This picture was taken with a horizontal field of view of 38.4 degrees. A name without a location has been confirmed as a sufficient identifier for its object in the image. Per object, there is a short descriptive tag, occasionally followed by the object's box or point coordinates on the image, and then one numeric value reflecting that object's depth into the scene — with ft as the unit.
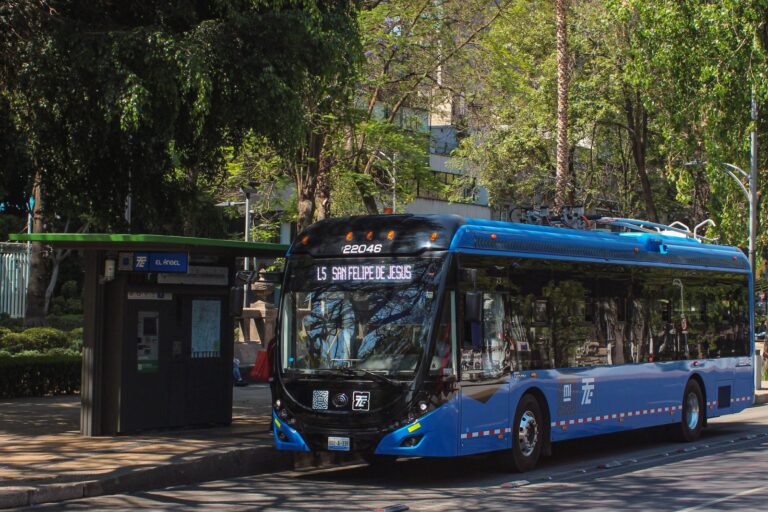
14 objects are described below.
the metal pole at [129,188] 61.41
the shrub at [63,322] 116.47
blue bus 42.14
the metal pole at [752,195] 103.19
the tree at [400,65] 99.60
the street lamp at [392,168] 115.31
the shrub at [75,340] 86.40
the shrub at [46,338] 87.61
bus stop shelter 50.52
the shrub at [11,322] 101.63
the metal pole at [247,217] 110.68
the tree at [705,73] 89.45
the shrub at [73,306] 147.95
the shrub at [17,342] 86.07
